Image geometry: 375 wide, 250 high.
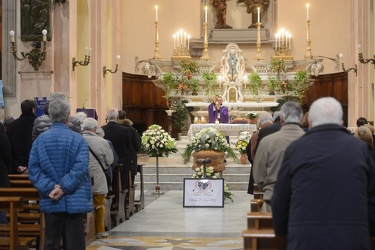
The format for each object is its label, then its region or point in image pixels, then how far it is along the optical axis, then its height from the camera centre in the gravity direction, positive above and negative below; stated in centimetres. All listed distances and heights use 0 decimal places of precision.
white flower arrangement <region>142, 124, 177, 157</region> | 1666 -35
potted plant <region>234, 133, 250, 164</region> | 1921 -47
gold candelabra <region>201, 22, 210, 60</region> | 2565 +269
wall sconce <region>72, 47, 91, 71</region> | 1769 +152
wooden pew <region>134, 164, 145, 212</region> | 1401 -135
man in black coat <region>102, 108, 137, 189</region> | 1220 -21
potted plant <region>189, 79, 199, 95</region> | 2408 +124
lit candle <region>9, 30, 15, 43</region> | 1532 +181
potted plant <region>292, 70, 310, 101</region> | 2369 +132
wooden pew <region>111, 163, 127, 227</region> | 1199 -110
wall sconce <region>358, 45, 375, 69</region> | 1914 +173
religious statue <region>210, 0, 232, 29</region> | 2767 +397
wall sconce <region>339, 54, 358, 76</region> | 2237 +167
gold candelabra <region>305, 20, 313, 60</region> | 2516 +239
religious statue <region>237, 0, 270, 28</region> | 2756 +418
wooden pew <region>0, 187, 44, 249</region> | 782 -99
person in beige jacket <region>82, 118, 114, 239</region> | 988 -39
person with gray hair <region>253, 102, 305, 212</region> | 664 -19
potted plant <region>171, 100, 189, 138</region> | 2394 +37
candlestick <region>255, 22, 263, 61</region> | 2534 +239
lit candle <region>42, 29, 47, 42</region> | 1591 +188
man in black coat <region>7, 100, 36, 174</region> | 1034 -11
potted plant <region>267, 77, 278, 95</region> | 2394 +124
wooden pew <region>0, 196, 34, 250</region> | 704 -80
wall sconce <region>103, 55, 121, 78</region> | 2311 +167
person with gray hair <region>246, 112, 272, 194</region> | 1023 -19
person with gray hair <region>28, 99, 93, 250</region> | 673 -43
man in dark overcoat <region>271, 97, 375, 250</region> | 438 -35
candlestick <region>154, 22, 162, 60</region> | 2539 +249
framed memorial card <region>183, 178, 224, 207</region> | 1442 -125
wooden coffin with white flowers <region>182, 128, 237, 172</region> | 1542 -43
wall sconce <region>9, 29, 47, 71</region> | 1625 +149
